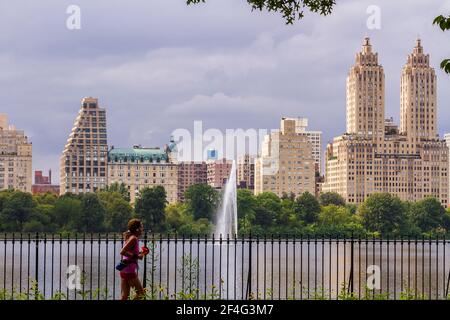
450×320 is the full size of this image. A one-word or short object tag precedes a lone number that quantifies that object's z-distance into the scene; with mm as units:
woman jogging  24797
